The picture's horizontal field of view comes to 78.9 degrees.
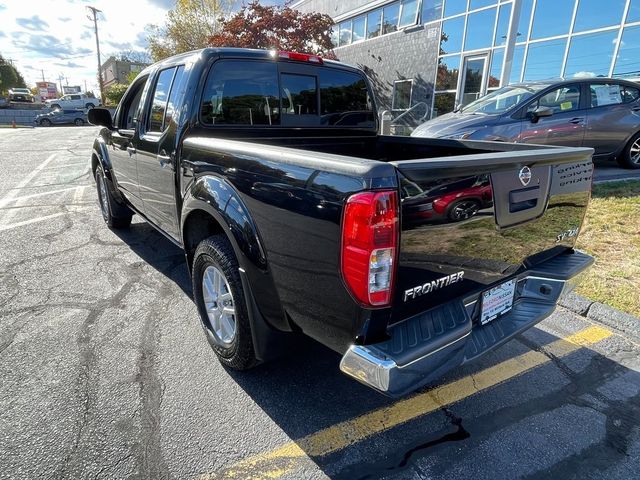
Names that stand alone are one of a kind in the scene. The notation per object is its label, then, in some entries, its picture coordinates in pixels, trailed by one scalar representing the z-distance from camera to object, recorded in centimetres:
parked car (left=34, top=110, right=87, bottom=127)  3216
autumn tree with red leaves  1655
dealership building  998
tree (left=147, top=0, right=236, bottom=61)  2622
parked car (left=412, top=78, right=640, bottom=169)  662
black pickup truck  163
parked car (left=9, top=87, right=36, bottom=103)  5216
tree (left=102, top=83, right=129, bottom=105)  3975
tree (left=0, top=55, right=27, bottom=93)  6600
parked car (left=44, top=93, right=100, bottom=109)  4031
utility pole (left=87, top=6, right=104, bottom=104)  4322
